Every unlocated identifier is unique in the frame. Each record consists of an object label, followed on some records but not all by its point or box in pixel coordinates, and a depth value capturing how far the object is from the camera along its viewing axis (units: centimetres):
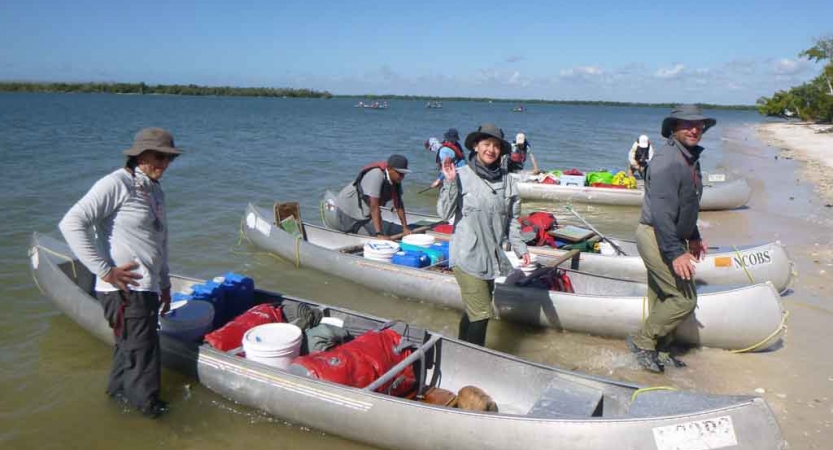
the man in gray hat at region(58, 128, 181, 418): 373
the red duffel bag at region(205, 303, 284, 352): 508
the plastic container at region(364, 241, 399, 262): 805
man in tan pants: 441
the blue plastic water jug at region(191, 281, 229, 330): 570
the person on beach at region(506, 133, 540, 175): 1406
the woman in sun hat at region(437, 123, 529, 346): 441
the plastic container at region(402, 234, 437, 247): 823
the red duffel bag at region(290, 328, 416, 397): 442
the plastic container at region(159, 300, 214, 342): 507
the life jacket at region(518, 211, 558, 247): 867
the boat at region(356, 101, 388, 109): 10770
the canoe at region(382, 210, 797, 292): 726
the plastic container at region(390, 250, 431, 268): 784
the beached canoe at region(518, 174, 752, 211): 1373
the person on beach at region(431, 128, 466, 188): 1084
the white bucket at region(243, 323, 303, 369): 468
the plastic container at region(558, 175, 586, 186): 1515
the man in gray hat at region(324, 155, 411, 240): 826
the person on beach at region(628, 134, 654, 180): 1480
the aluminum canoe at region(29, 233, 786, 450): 338
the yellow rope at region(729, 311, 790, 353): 559
